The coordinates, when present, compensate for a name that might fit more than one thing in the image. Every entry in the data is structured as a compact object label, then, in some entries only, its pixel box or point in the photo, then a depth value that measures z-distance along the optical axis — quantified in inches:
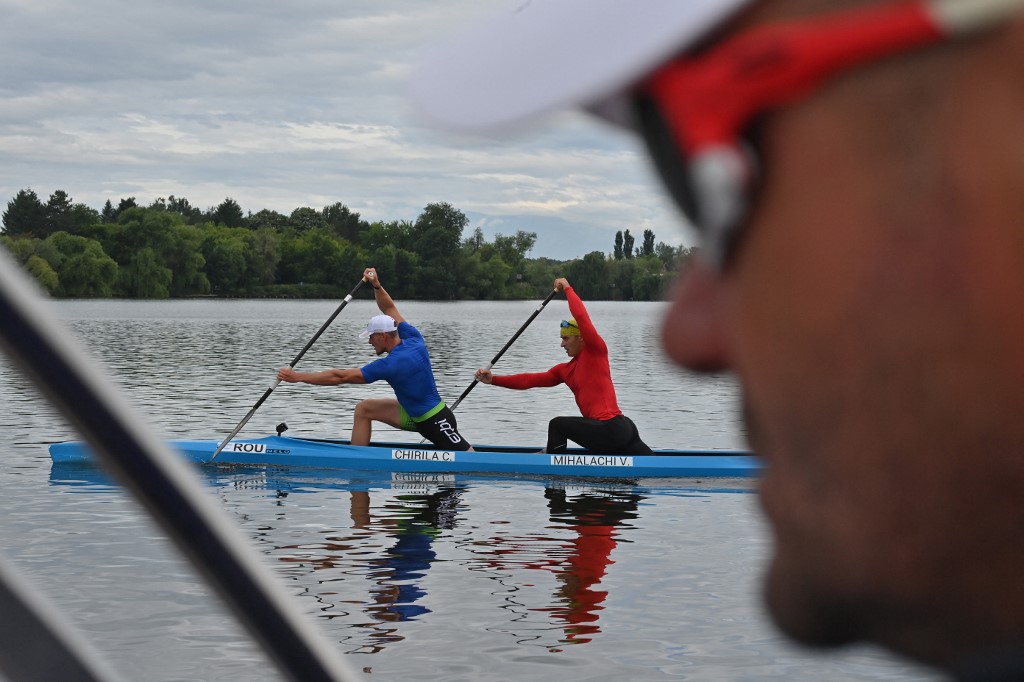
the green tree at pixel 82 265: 2566.4
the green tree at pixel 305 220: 4925.9
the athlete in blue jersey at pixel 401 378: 583.8
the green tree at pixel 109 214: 3515.8
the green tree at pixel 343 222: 4938.5
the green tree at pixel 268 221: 5000.0
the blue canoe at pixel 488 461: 617.3
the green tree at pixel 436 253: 2925.7
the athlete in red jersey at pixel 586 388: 573.9
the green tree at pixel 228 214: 5137.8
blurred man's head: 25.3
